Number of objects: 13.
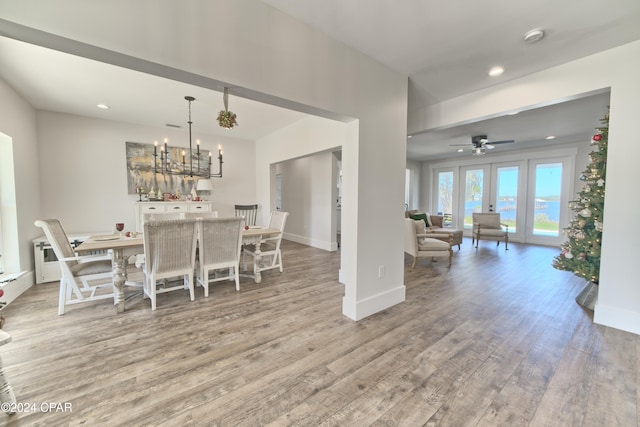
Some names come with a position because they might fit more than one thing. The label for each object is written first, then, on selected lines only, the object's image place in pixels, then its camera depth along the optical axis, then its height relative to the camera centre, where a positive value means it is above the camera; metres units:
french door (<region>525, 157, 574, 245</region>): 6.32 +0.07
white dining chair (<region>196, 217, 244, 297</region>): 2.99 -0.58
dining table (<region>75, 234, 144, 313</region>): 2.60 -0.59
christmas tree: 2.59 -0.26
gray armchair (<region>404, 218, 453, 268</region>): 4.37 -0.77
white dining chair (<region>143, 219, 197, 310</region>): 2.61 -0.59
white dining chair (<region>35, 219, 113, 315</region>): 2.44 -0.75
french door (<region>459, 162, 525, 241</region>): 7.12 +0.29
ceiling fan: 5.36 +1.25
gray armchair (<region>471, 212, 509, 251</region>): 6.14 -0.69
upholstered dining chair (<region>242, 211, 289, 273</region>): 3.80 -0.74
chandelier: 5.02 +0.72
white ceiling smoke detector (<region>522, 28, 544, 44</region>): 2.03 +1.38
